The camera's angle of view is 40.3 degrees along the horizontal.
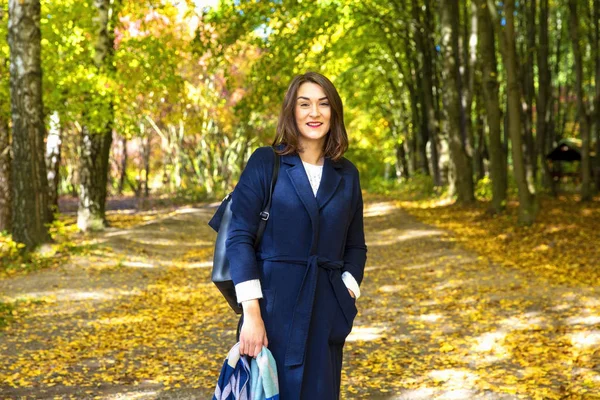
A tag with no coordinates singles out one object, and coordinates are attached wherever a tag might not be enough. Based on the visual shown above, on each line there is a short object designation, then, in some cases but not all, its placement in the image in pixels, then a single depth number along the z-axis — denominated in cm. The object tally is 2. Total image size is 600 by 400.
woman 336
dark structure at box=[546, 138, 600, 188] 3108
